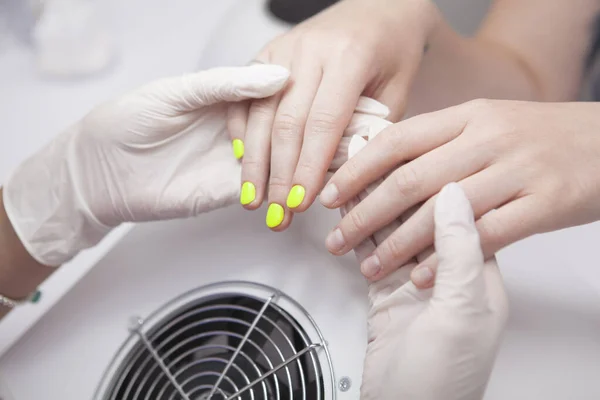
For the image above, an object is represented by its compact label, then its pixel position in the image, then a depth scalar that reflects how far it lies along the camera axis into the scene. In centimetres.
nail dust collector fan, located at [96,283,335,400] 58
